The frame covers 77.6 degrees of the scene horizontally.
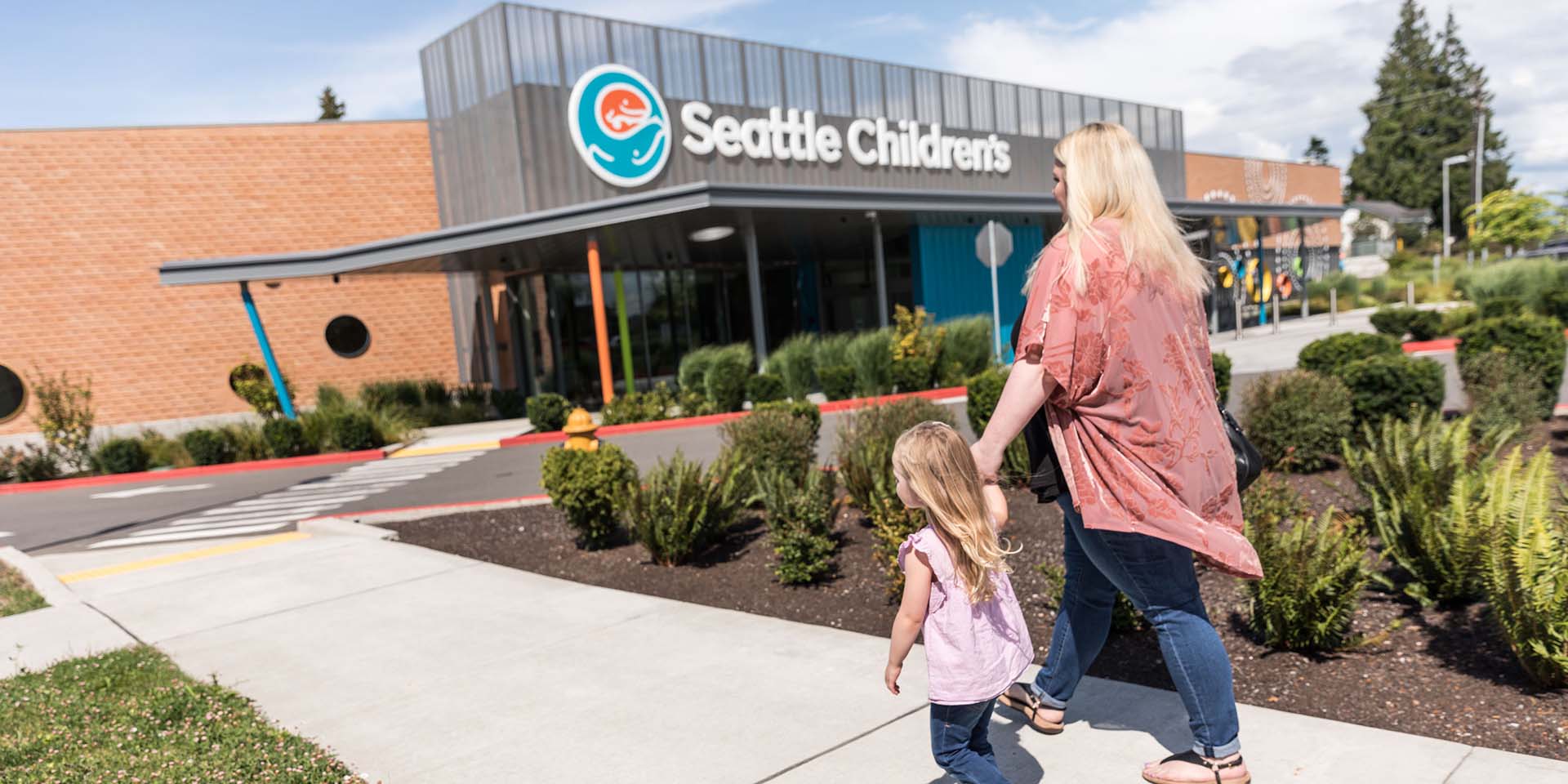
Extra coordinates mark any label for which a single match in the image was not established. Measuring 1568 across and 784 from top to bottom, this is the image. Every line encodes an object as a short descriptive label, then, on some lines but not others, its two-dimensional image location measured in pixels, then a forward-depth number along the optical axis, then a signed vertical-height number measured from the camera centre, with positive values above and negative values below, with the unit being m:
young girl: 2.58 -0.82
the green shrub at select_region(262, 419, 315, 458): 16.09 -1.62
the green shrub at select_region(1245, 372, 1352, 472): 6.62 -1.10
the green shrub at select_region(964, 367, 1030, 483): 8.04 -0.91
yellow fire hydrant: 7.22 -0.85
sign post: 14.56 +0.62
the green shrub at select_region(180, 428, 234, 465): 15.95 -1.65
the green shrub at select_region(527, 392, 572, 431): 16.39 -1.58
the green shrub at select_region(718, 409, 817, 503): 7.61 -1.10
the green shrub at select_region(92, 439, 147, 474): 16.20 -1.74
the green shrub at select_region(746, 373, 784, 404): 16.38 -1.44
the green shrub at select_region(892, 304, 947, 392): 16.71 -1.04
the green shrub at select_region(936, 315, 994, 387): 17.39 -1.17
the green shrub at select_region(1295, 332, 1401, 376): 8.66 -0.83
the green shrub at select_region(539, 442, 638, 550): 6.86 -1.19
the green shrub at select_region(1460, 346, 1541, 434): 6.82 -1.05
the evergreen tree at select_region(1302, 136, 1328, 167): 111.94 +12.48
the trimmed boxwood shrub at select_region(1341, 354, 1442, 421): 6.80 -0.93
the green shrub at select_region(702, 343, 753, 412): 16.30 -1.26
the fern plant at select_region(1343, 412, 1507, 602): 4.04 -1.14
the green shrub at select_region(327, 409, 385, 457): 16.31 -1.61
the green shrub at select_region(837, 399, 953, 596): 5.27 -1.13
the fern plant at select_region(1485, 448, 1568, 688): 3.18 -1.12
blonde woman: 2.68 -0.37
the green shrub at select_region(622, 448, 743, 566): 6.43 -1.34
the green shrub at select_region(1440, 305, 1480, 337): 15.94 -1.31
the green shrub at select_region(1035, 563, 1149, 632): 4.26 -1.45
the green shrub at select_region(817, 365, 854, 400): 16.45 -1.42
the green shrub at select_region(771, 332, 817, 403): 17.02 -1.16
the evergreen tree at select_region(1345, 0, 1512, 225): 76.05 +10.24
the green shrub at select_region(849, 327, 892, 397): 16.48 -1.20
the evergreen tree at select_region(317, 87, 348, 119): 54.74 +12.89
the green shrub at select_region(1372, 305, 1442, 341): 19.11 -1.37
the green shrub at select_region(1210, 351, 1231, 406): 9.07 -1.03
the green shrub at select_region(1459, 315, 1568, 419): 7.79 -0.82
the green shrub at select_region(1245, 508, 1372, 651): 3.79 -1.28
